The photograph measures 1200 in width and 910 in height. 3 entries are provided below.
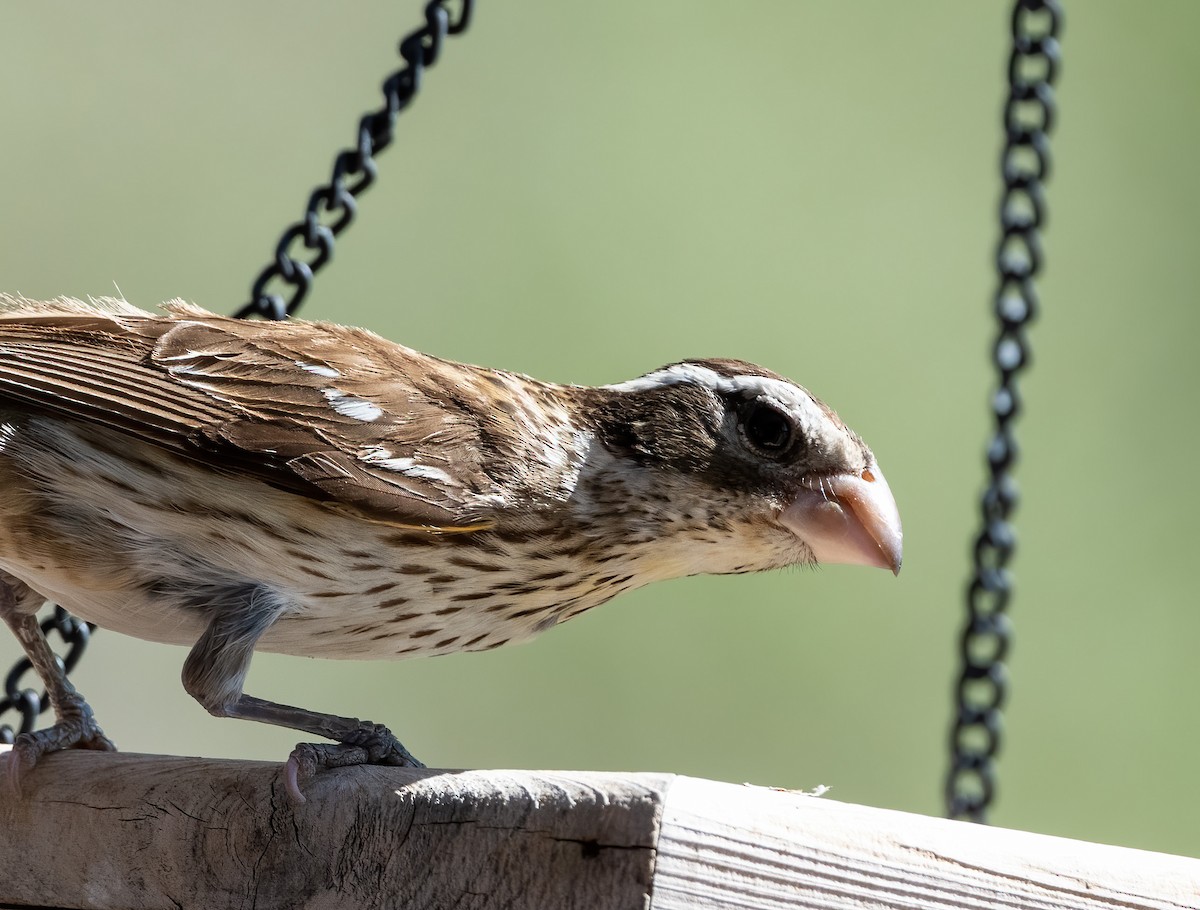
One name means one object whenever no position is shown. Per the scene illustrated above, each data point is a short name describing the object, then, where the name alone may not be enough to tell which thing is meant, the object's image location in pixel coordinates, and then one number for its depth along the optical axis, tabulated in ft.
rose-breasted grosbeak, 19.45
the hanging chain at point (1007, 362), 24.21
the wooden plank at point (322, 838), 14.52
